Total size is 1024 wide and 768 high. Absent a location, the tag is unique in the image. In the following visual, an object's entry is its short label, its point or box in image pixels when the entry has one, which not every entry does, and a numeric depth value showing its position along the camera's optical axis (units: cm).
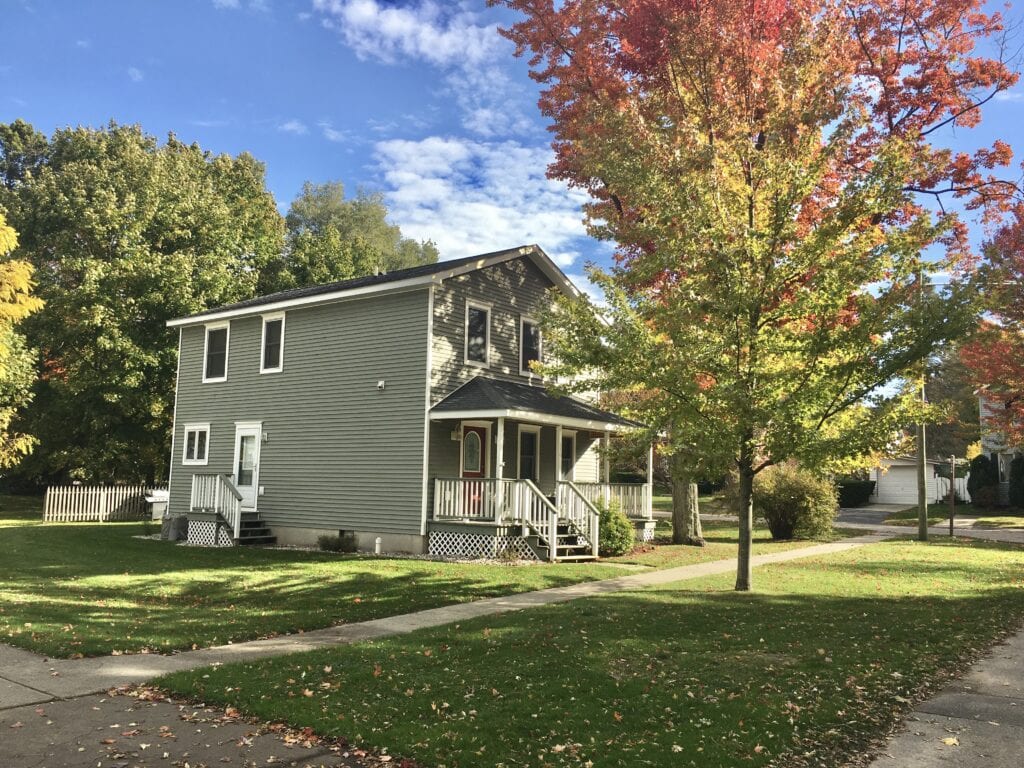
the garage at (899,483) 4644
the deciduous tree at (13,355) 2139
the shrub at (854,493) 4356
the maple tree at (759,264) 995
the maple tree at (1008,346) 1761
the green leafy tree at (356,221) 5453
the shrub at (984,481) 3575
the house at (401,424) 1631
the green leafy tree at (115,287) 2770
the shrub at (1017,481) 3422
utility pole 2160
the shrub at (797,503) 2175
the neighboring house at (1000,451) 3347
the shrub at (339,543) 1733
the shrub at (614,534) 1653
